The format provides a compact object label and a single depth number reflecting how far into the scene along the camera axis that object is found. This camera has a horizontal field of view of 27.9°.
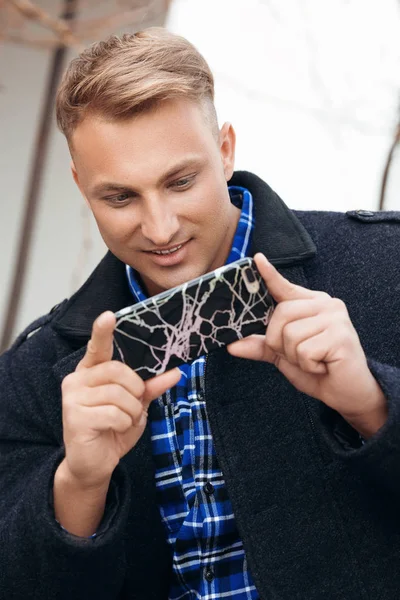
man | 1.43
